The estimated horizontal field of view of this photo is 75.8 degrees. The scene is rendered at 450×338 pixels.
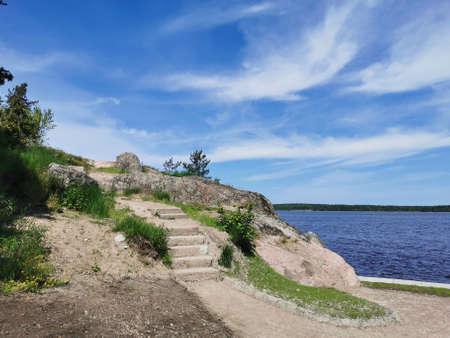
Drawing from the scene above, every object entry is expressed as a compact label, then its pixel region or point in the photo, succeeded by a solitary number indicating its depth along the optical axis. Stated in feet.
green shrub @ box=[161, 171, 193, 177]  77.39
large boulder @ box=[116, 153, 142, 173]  90.35
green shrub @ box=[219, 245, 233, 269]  32.18
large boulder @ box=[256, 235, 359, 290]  37.91
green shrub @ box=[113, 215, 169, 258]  29.66
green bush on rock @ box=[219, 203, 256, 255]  38.34
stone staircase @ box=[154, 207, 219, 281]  28.53
